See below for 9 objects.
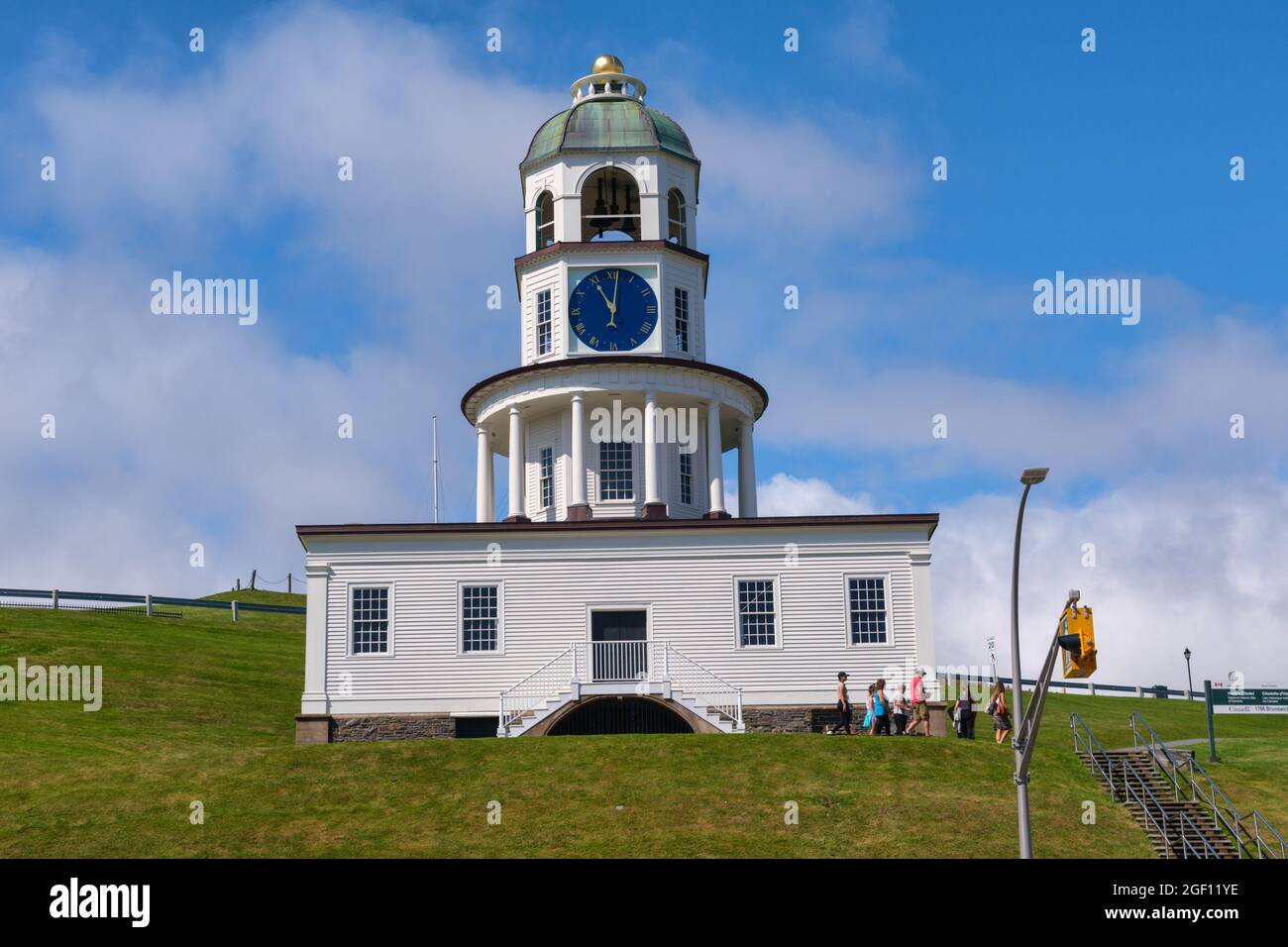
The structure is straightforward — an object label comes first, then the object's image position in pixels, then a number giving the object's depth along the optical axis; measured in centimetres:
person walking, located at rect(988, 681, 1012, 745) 3623
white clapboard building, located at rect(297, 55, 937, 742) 3878
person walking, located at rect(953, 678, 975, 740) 3728
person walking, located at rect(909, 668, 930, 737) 3781
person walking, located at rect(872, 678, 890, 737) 3678
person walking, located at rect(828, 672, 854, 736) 3678
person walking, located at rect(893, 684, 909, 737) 3809
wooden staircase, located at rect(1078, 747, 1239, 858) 2909
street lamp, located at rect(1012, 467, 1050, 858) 2308
